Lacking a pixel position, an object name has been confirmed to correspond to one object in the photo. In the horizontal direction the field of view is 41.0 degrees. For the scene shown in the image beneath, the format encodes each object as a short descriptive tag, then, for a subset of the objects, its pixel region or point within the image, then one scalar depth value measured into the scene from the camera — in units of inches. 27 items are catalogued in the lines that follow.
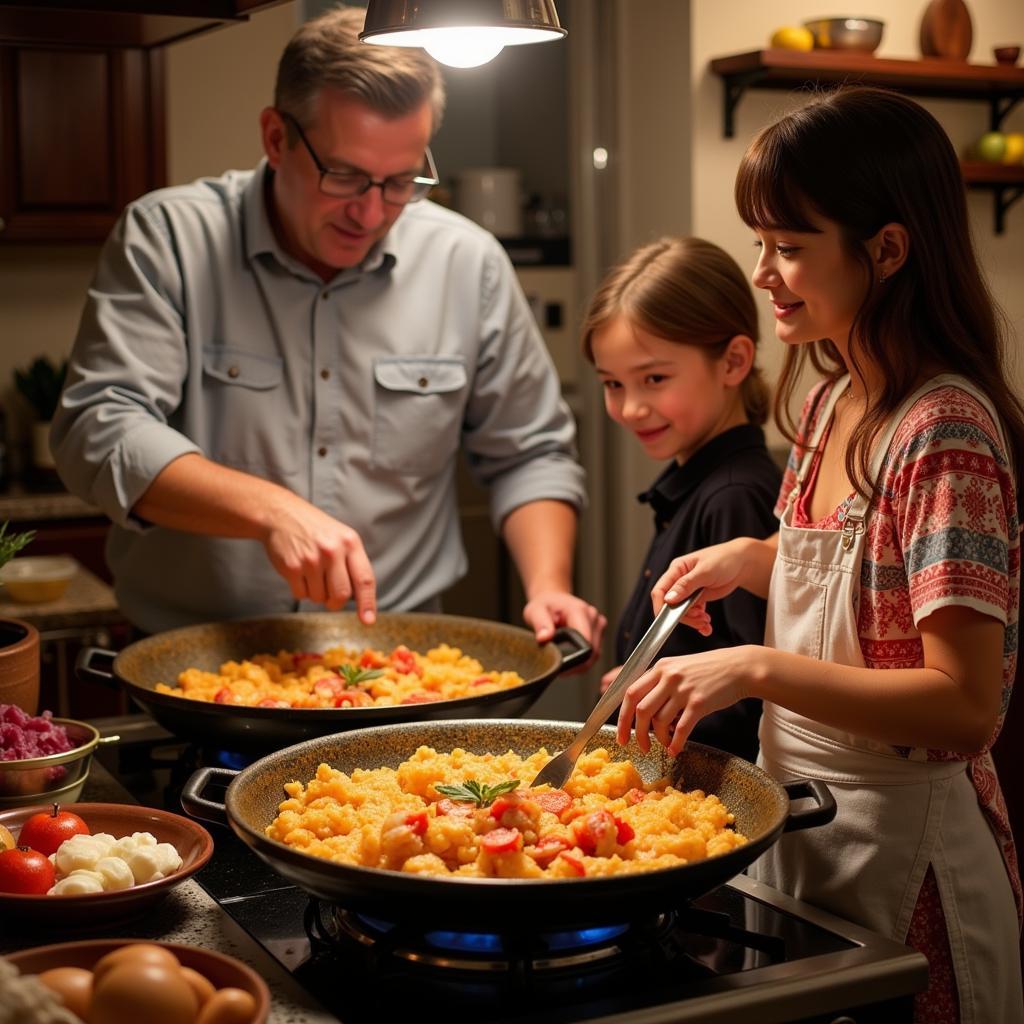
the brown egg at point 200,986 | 38.0
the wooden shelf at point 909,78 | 143.3
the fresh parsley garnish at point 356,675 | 69.8
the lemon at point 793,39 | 146.5
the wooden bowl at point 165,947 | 39.5
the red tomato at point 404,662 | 74.0
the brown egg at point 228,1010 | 37.0
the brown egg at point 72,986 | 37.0
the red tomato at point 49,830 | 51.1
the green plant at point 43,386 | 169.9
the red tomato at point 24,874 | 47.7
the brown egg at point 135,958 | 37.3
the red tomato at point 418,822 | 47.1
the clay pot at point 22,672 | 62.1
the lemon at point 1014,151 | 161.5
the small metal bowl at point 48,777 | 56.6
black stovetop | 43.7
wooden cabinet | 161.5
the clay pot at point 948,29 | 157.5
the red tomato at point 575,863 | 45.8
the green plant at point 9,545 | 64.9
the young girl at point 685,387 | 77.7
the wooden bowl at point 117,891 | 46.8
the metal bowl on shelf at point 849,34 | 144.7
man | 83.1
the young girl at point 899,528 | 52.7
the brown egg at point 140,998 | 36.2
